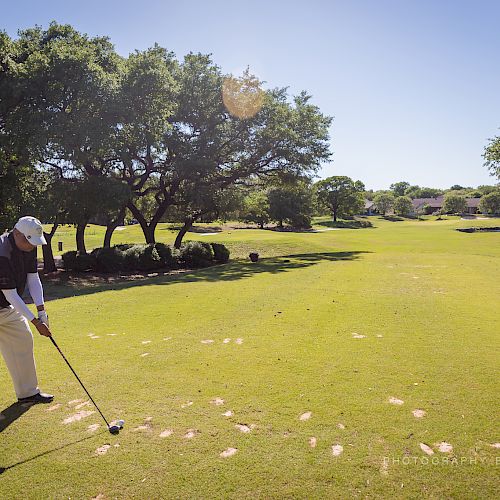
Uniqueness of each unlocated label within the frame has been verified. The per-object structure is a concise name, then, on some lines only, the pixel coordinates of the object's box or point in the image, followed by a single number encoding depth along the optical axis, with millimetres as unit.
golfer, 5602
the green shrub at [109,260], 23969
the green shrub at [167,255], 25797
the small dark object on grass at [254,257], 28531
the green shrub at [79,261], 23922
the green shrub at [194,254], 27203
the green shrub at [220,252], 29252
